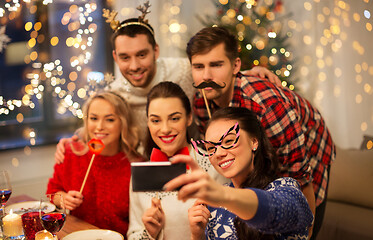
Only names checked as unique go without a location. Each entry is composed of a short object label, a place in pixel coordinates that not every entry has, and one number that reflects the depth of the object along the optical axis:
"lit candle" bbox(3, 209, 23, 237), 1.75
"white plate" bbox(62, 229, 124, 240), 1.74
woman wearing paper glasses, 1.11
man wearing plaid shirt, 1.99
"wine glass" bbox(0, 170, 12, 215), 1.85
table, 1.89
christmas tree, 3.94
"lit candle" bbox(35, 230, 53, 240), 1.59
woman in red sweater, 2.28
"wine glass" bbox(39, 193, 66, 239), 1.55
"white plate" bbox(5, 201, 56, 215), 2.02
